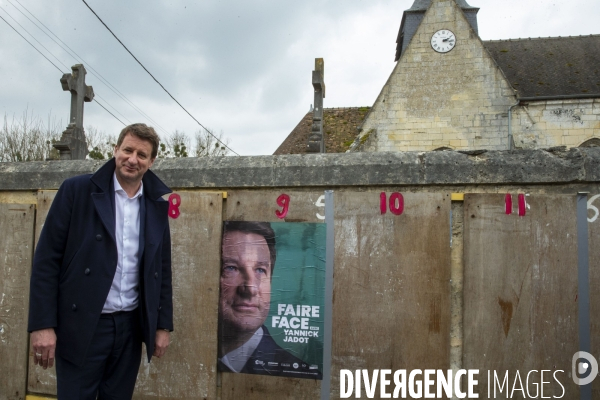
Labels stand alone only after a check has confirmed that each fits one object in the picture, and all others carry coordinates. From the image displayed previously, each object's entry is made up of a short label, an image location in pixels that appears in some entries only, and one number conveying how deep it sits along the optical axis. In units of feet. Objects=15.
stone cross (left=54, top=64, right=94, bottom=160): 30.01
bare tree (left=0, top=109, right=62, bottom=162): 67.36
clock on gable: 55.77
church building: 54.24
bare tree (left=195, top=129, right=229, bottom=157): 87.97
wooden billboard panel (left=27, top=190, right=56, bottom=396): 11.59
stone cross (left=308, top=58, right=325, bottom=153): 38.22
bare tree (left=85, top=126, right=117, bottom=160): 72.91
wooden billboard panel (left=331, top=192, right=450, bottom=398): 10.08
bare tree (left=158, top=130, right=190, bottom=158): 70.98
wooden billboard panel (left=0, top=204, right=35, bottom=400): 11.87
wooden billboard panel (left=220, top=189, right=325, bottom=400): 10.62
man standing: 7.18
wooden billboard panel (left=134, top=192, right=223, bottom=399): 10.96
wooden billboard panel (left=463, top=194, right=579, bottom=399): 9.66
